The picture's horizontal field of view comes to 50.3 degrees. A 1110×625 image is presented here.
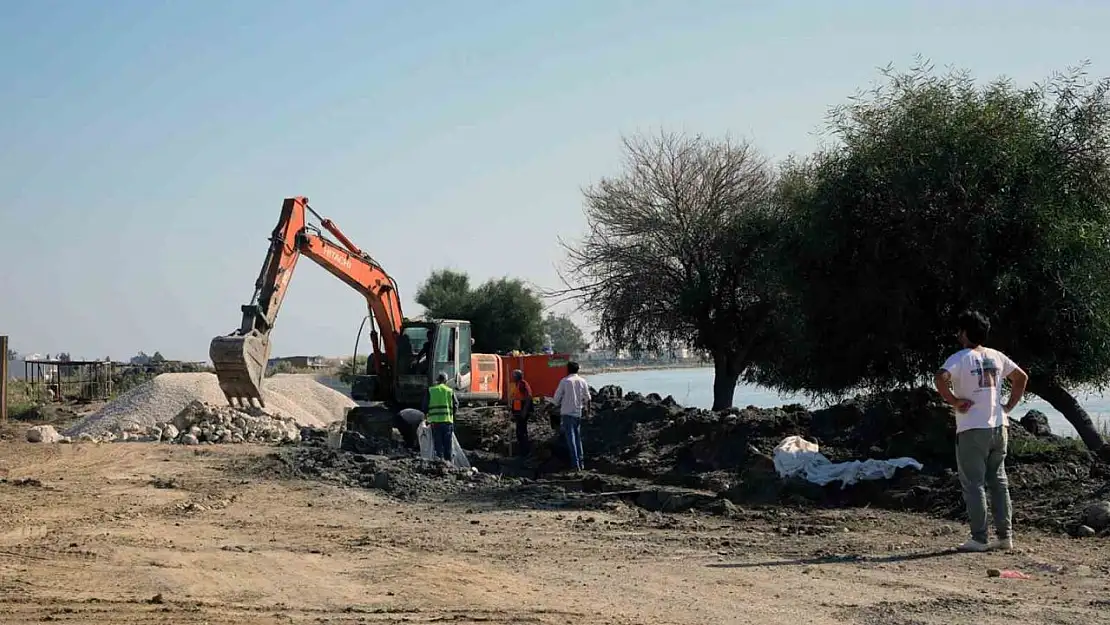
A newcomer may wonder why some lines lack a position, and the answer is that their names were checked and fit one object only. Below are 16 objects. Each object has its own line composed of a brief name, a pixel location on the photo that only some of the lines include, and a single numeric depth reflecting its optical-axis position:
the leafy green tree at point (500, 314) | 58.53
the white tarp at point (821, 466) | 13.34
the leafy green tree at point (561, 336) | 47.11
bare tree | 26.19
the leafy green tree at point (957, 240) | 13.48
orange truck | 28.12
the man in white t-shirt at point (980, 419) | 8.99
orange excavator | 21.23
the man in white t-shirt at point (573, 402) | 17.30
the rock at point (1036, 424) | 16.30
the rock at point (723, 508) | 12.15
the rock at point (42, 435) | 23.02
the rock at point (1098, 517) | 9.95
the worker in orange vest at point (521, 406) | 20.27
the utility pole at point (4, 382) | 30.58
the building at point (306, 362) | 89.66
